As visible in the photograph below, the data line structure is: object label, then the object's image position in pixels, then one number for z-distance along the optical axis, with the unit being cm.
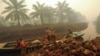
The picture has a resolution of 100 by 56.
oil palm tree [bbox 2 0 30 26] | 955
